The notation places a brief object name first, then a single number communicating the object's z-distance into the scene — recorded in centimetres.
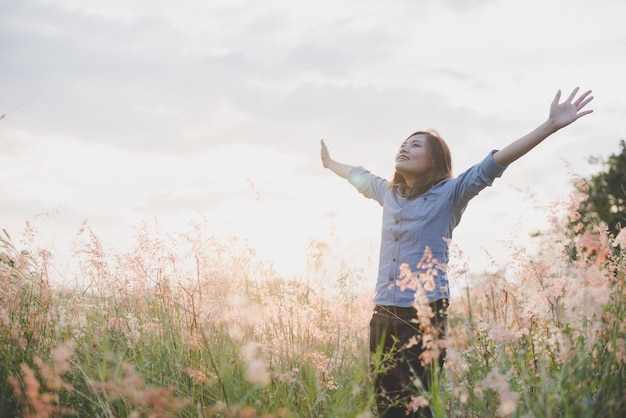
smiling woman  320
